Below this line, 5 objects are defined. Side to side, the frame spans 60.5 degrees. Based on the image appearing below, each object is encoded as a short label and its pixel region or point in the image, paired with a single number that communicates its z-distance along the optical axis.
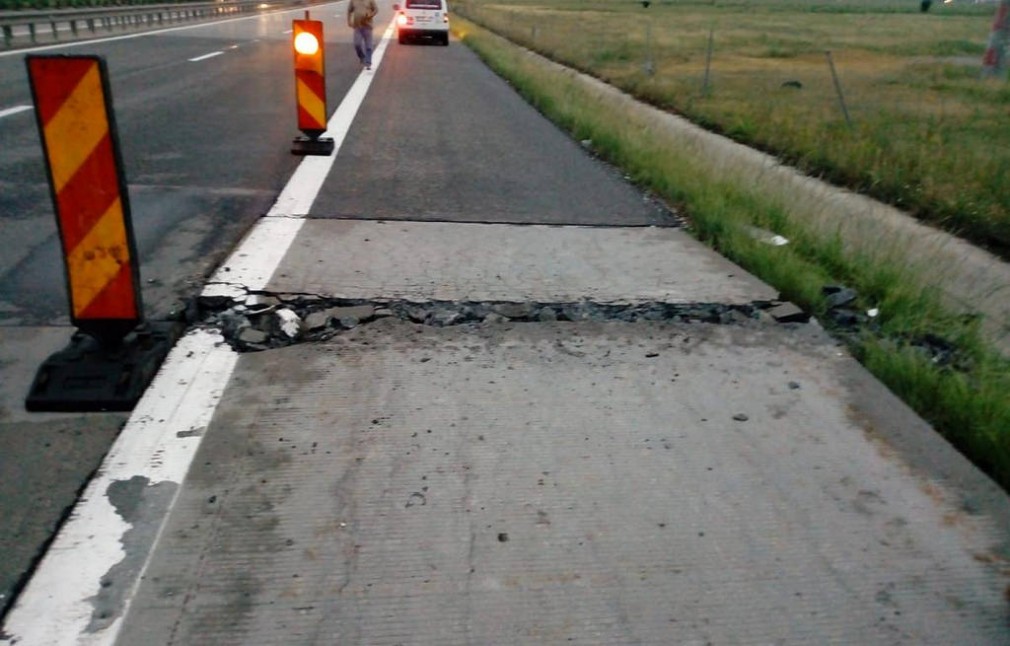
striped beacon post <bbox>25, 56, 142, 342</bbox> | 3.18
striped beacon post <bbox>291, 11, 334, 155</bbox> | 7.65
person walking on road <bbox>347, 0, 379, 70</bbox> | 16.92
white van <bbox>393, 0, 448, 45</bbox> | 28.36
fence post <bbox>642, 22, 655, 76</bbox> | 21.83
